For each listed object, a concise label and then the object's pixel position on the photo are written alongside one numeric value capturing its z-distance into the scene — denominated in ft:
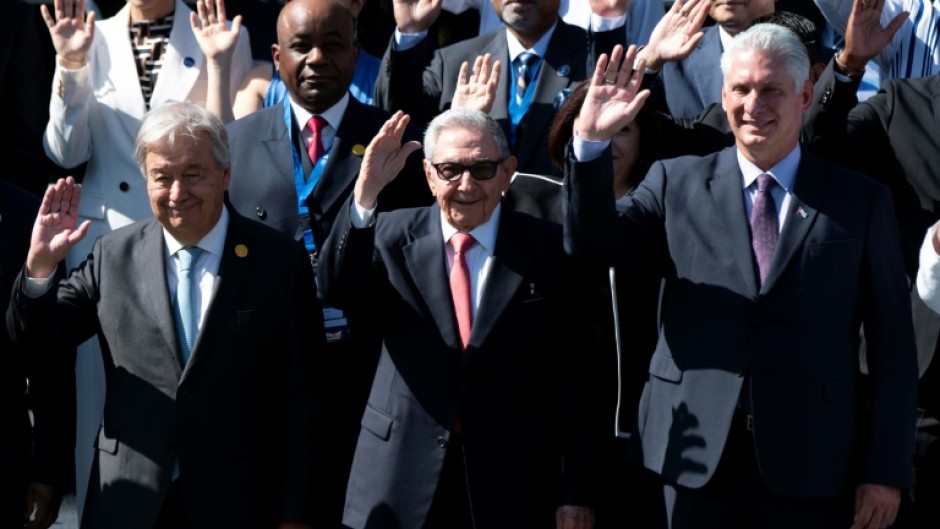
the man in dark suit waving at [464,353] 31.78
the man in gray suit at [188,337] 31.65
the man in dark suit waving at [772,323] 29.78
